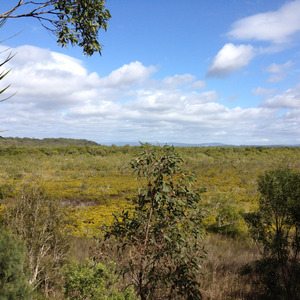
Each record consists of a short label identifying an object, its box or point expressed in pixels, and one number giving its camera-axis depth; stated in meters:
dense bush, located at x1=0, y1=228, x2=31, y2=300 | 3.74
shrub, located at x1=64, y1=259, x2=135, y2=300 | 6.38
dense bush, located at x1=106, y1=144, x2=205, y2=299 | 3.43
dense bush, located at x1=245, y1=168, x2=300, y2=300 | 7.80
